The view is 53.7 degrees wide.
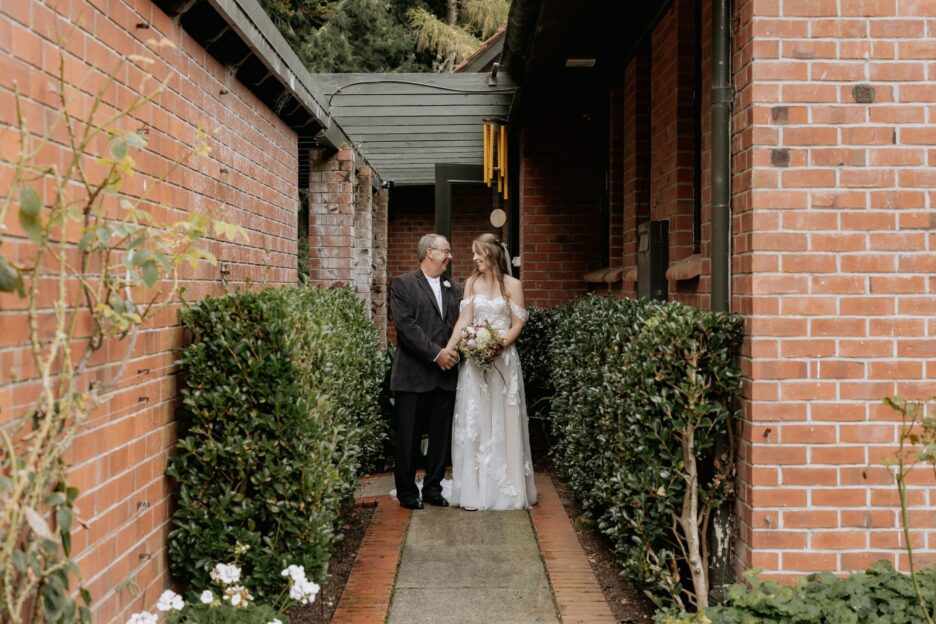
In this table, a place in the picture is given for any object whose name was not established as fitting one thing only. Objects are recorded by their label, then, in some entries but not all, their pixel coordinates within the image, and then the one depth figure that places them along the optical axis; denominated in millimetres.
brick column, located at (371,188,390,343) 11898
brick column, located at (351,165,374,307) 9758
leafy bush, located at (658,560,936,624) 3268
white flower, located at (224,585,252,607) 3323
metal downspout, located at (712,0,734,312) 4008
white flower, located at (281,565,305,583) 3500
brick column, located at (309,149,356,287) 8750
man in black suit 6535
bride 6477
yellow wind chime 9320
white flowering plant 3385
